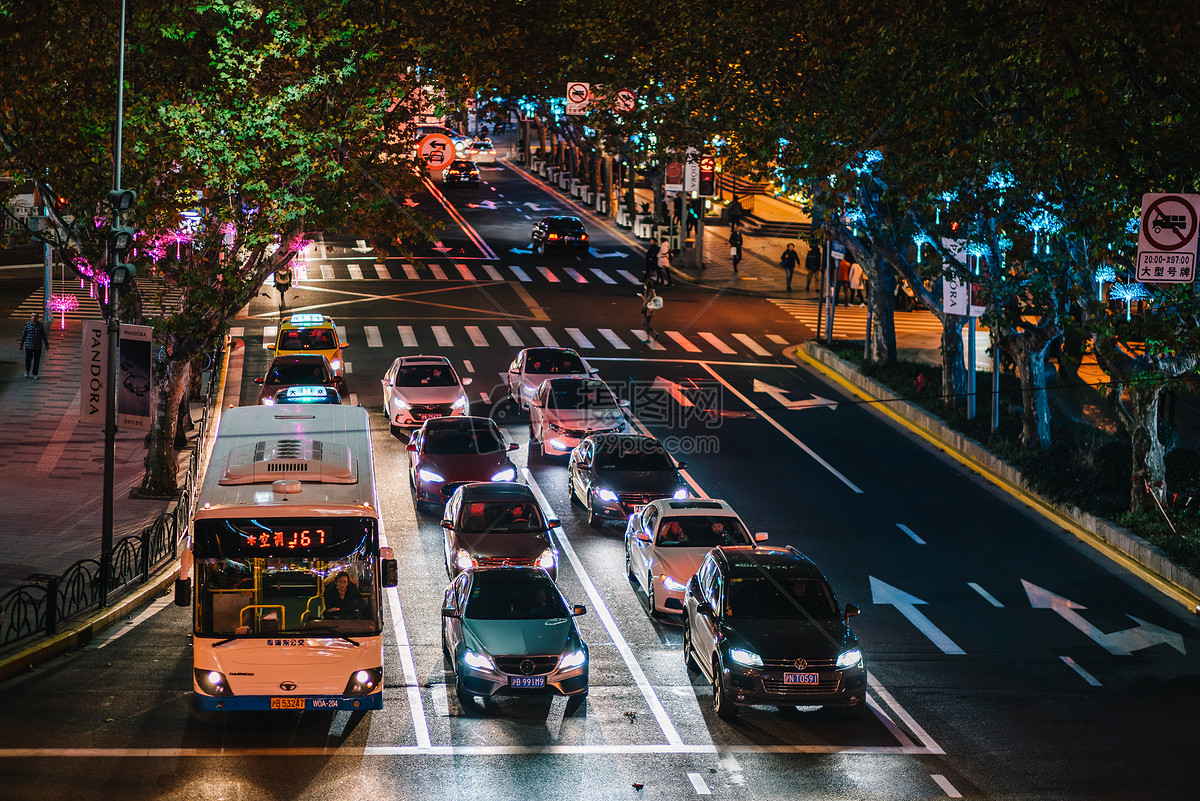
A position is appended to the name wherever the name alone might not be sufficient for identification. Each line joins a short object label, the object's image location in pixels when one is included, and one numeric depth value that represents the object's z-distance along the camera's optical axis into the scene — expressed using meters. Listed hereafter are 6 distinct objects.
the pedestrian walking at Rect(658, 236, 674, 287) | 55.04
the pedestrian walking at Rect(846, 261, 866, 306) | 56.81
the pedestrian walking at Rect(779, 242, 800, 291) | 56.80
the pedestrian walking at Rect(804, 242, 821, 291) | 56.78
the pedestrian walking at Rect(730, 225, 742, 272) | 59.25
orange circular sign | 50.34
